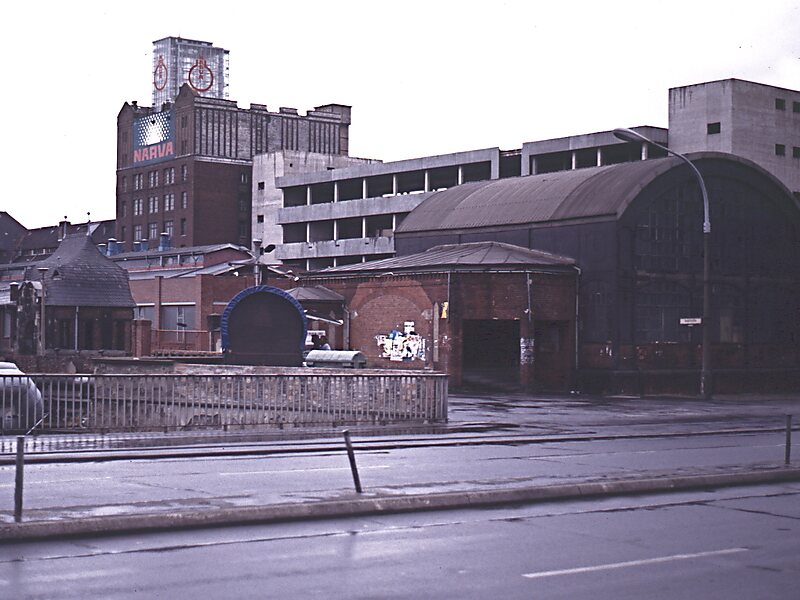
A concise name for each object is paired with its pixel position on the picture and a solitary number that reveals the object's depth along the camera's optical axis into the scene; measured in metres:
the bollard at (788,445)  18.91
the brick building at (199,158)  121.12
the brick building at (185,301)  70.12
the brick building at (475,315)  48.31
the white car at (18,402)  24.27
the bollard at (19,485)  11.88
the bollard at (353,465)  14.05
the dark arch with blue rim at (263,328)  48.28
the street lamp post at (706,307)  41.38
